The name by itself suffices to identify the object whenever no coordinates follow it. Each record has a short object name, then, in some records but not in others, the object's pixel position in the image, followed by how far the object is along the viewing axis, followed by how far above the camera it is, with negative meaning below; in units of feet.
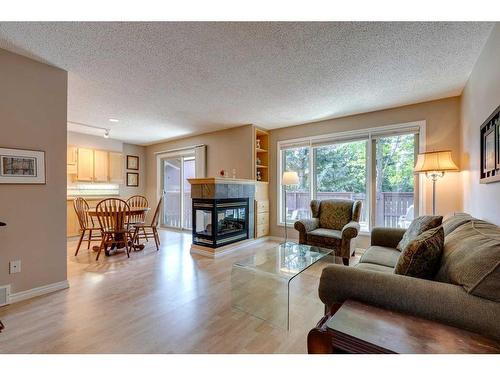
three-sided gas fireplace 12.83 -1.98
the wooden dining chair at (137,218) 13.72 -2.01
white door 20.10 -0.37
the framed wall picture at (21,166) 7.07 +0.64
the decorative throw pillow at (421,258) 4.40 -1.34
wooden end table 2.90 -1.97
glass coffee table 6.81 -3.46
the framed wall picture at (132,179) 21.15 +0.70
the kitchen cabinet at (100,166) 17.95 +1.62
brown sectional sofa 3.30 -1.61
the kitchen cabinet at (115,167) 18.95 +1.60
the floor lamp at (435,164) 9.11 +0.91
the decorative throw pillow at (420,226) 6.53 -1.13
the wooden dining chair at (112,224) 11.88 -1.95
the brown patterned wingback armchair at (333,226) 10.28 -1.92
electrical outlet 7.22 -2.43
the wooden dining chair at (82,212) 12.50 -1.34
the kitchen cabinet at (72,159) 16.62 +1.95
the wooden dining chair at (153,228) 13.24 -2.34
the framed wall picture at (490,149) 5.77 +1.01
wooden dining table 12.39 -1.47
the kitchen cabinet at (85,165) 17.05 +1.61
